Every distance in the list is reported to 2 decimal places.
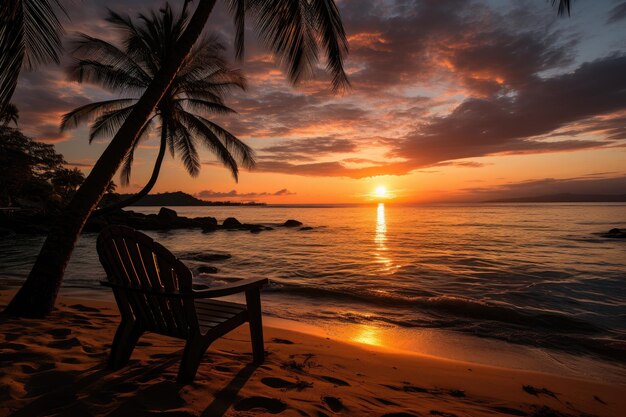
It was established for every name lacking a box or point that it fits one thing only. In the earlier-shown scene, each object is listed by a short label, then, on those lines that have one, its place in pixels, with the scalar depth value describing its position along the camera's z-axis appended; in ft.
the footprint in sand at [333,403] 7.54
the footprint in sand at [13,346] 9.61
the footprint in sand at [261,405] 7.15
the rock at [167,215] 111.19
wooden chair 7.68
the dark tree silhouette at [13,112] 81.08
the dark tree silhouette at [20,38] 12.14
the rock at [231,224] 111.14
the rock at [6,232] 67.36
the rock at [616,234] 75.47
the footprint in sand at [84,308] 15.90
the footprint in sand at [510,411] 8.41
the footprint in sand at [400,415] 7.51
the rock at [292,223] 125.97
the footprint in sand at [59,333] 11.14
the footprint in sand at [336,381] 9.10
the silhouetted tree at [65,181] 125.39
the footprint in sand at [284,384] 8.47
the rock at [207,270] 34.88
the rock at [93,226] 85.86
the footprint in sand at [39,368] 8.22
